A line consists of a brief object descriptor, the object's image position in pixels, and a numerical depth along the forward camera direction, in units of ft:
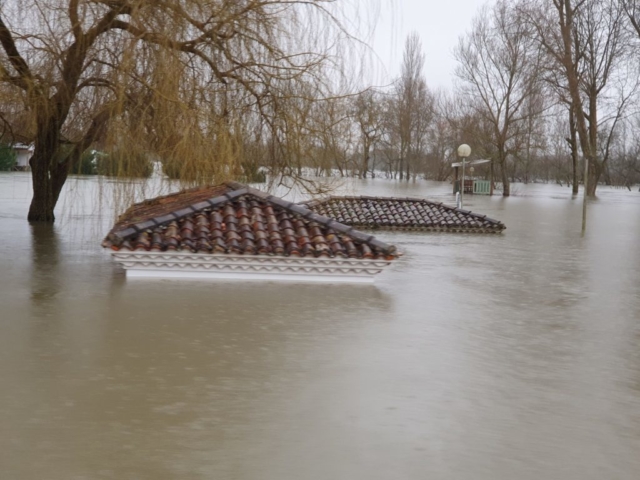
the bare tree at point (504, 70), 134.51
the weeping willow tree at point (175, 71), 31.73
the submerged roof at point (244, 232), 27.04
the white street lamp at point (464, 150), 75.77
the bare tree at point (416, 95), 190.70
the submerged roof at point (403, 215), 54.03
